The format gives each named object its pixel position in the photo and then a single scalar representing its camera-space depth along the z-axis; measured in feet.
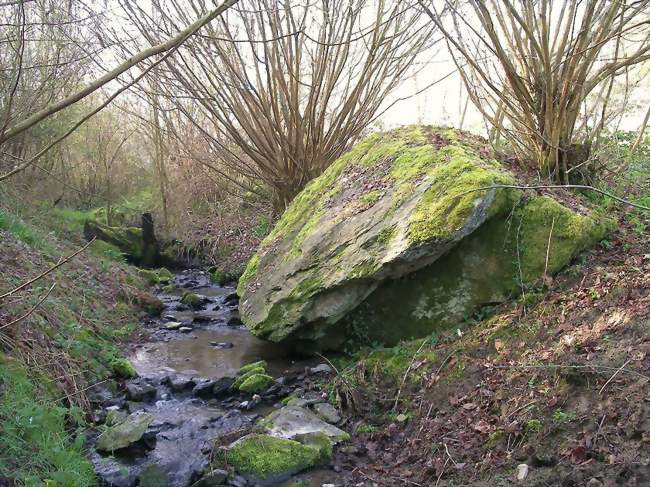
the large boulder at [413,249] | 14.76
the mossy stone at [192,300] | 27.40
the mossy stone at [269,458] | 12.30
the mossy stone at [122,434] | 13.22
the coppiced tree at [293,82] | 26.73
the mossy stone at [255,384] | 16.75
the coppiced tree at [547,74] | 15.46
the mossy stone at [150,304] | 25.82
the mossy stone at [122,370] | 17.99
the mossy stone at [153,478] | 12.13
